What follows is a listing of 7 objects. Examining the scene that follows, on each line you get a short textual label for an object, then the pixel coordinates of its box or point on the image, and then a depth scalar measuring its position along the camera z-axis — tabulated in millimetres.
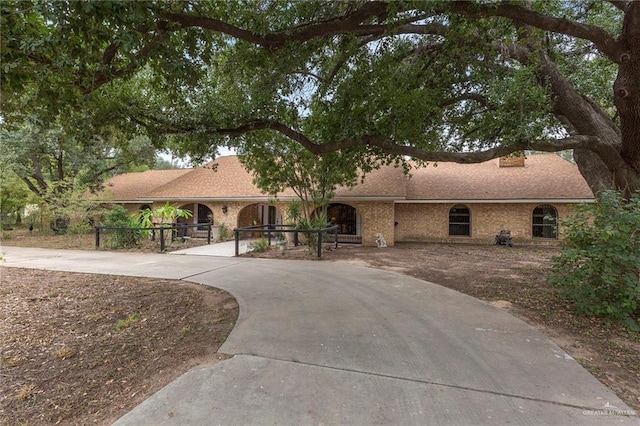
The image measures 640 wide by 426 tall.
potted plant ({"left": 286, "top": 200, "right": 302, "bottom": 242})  13930
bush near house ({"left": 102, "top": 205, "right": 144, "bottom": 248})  13258
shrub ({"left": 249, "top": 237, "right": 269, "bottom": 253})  12172
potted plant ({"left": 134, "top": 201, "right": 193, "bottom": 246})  14055
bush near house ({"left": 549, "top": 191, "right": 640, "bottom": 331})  4462
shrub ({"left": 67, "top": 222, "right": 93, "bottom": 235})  15312
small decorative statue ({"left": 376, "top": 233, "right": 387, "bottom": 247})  14289
